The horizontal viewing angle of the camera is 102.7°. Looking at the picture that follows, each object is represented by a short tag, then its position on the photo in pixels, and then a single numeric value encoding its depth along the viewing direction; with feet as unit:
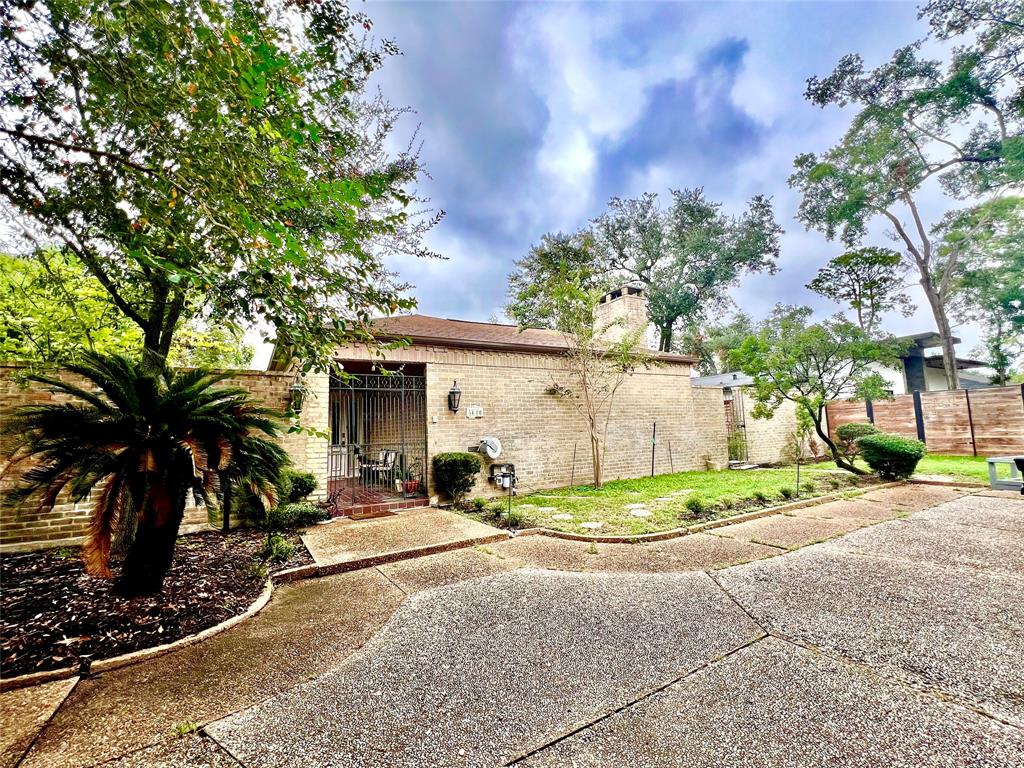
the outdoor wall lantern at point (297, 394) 22.00
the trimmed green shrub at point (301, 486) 21.47
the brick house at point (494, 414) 26.94
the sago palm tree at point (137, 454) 10.33
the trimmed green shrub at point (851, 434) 36.50
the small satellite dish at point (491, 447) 27.95
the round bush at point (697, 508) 20.88
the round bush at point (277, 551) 15.10
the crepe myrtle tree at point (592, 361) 29.17
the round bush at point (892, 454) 28.73
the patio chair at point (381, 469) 29.63
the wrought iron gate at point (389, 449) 26.78
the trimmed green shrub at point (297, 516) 19.55
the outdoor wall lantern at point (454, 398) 27.34
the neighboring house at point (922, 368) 62.95
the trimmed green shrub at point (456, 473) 25.71
